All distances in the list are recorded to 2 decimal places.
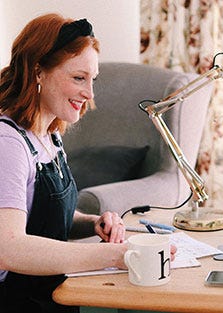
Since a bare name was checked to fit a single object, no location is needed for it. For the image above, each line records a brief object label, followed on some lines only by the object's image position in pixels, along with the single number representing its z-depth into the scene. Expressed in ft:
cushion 9.93
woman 5.76
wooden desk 4.91
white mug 5.08
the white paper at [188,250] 5.57
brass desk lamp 6.47
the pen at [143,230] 6.34
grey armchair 9.80
